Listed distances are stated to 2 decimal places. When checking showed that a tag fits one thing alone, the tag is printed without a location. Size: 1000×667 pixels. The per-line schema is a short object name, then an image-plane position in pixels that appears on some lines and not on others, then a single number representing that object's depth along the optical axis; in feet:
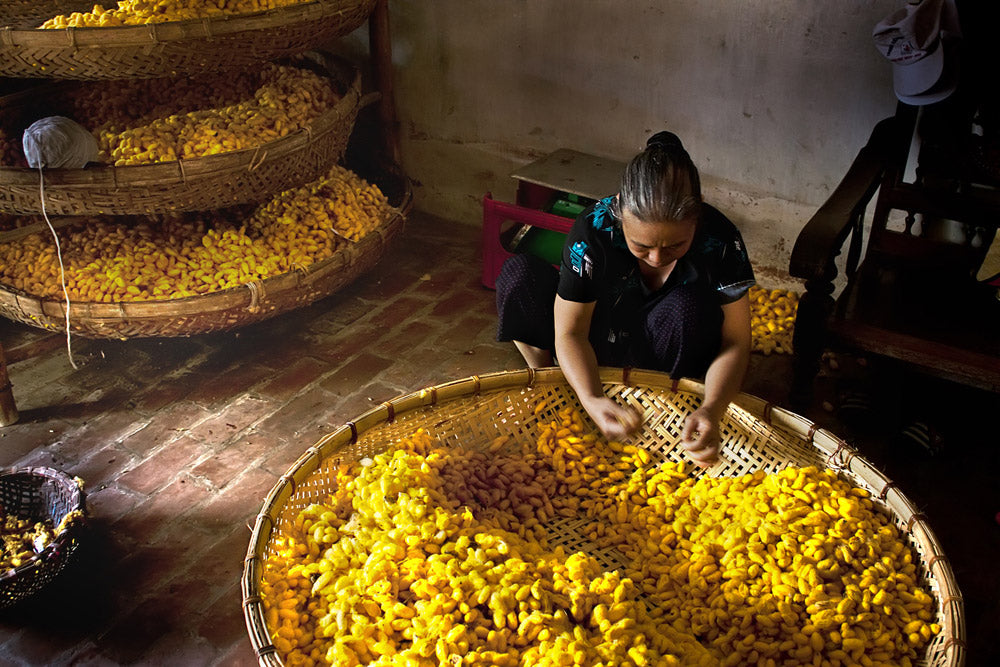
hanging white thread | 8.63
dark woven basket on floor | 6.43
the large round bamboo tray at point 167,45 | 8.10
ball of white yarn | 8.56
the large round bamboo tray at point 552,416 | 5.62
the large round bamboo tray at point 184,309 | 9.43
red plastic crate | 10.74
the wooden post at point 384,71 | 12.57
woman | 5.99
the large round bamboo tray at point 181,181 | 8.77
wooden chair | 7.41
